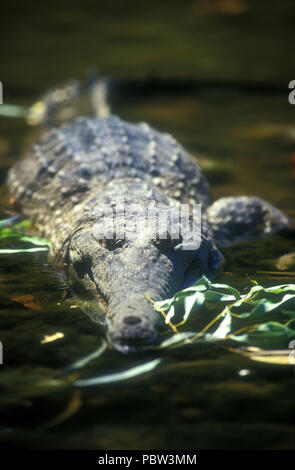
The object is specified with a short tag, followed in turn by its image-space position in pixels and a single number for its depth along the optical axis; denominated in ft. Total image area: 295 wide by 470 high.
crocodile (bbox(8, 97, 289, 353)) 11.66
